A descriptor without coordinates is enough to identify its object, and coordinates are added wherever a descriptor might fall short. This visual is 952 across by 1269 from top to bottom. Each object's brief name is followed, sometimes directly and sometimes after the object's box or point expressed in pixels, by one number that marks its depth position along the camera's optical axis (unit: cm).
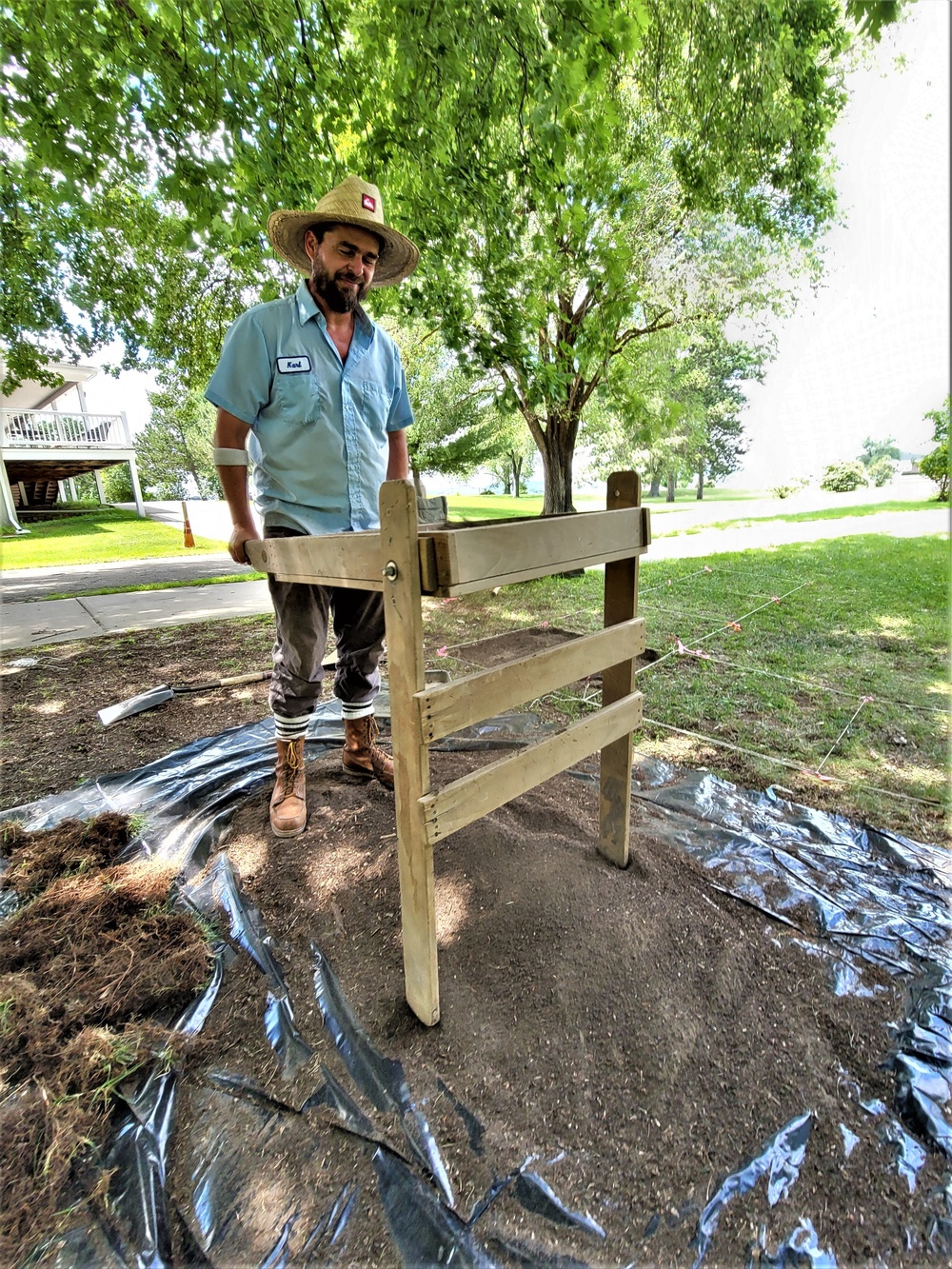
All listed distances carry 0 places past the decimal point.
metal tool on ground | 297
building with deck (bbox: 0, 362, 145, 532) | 1253
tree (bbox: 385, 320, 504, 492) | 847
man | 176
